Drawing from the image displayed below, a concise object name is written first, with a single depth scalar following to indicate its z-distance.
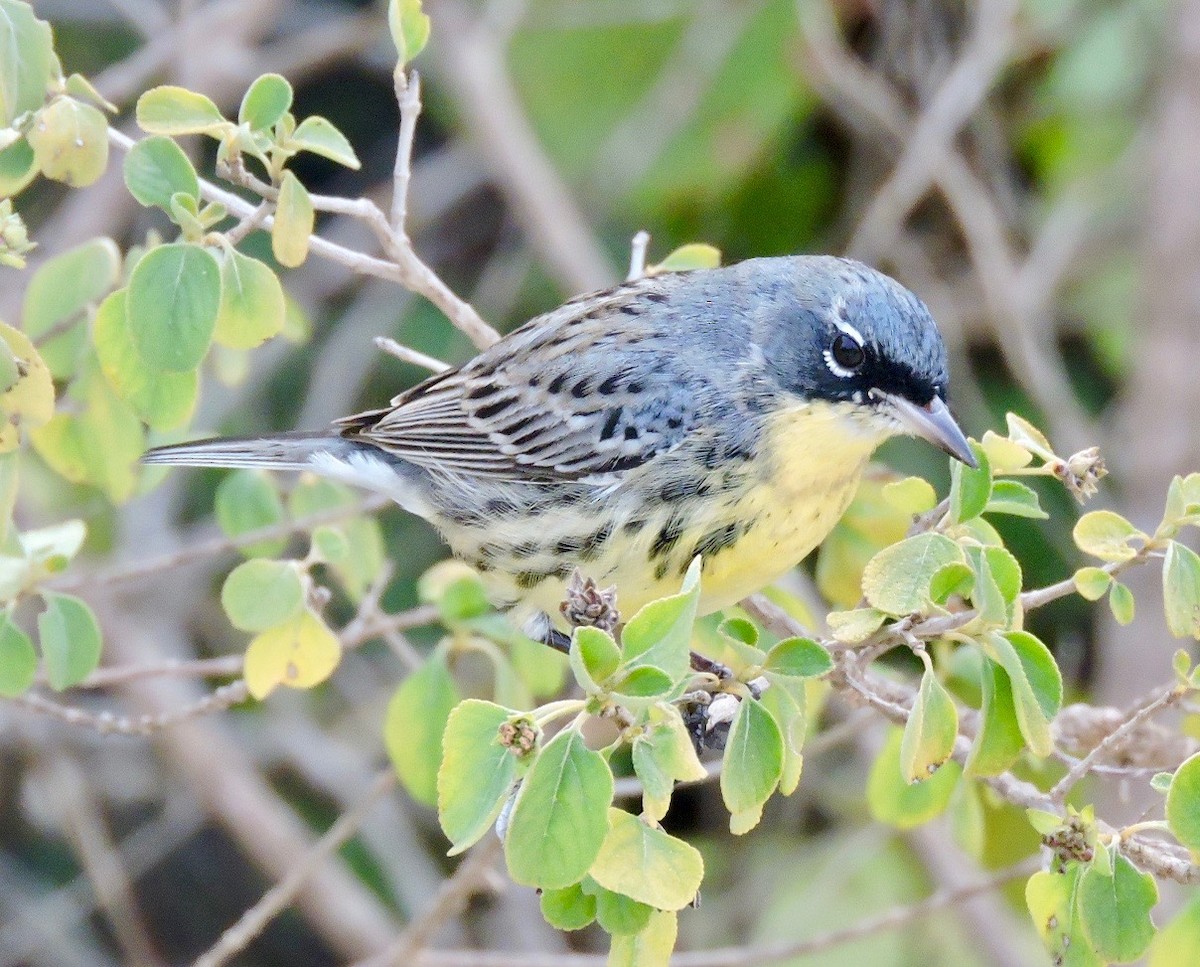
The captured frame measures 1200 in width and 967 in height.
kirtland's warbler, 5.54
